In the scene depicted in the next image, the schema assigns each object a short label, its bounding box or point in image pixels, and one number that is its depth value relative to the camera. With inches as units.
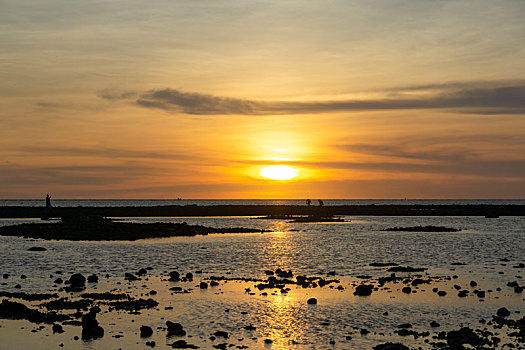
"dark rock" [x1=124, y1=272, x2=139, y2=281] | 1634.7
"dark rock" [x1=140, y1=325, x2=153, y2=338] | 992.9
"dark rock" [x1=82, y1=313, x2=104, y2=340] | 986.7
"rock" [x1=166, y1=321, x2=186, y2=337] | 1012.5
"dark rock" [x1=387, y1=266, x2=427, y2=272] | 1900.8
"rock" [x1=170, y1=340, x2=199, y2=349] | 925.8
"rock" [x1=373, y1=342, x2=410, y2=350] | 888.2
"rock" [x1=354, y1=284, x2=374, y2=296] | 1411.2
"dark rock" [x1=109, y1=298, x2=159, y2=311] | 1230.5
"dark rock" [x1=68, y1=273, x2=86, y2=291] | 1477.6
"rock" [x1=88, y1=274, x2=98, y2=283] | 1579.7
